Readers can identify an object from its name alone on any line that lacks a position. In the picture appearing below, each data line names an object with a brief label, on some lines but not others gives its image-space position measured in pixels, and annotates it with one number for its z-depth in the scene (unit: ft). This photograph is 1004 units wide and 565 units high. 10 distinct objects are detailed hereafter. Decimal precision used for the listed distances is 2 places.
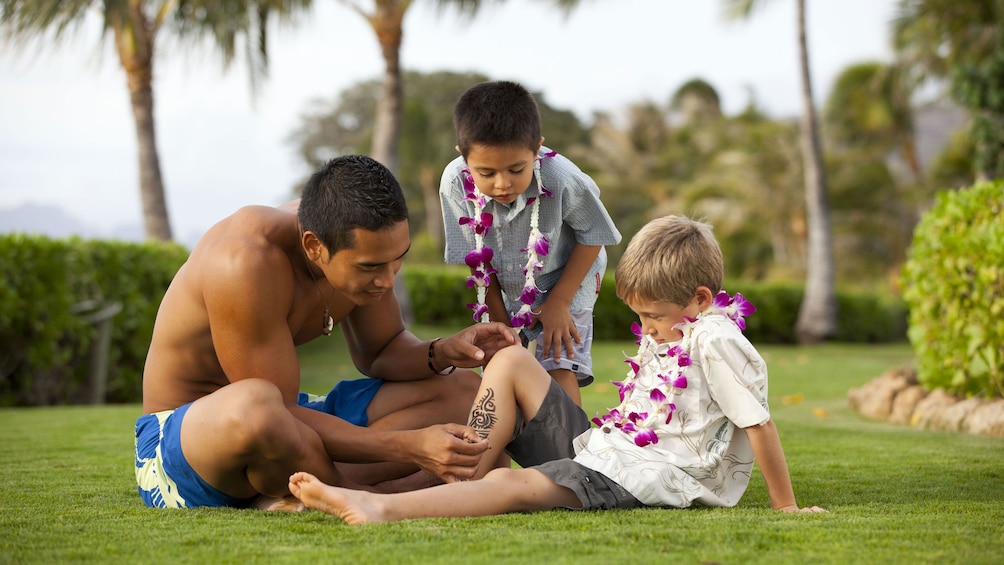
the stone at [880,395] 23.34
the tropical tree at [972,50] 57.82
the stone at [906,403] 22.36
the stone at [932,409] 20.83
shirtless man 10.37
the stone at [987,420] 18.97
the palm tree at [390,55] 49.01
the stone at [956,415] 19.93
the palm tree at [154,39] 48.80
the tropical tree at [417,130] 116.26
